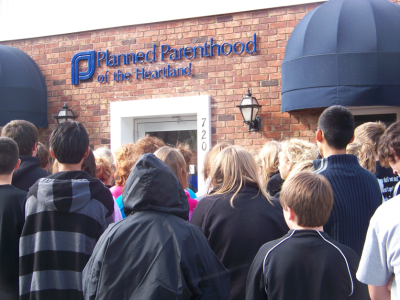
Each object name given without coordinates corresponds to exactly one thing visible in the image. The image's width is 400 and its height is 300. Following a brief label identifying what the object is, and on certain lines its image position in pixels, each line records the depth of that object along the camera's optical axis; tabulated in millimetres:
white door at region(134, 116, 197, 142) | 6648
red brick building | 5824
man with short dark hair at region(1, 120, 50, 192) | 3041
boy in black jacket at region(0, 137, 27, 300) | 2545
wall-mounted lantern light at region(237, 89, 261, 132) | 5617
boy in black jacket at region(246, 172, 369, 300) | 1804
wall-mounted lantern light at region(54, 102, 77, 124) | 6730
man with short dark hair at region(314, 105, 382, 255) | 2322
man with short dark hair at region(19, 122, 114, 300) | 2254
